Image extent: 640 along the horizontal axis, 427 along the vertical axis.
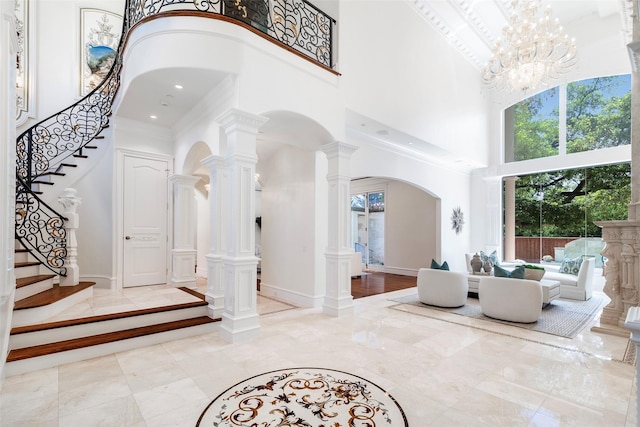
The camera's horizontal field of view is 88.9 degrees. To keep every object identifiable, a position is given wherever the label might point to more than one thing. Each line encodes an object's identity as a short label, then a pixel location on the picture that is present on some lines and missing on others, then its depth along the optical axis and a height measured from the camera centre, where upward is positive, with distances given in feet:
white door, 19.60 -0.21
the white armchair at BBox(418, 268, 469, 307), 18.10 -3.93
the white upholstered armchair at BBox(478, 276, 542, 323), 15.20 -3.87
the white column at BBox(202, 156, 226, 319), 14.87 -1.05
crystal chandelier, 18.33 +9.84
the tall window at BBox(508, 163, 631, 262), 25.69 +1.13
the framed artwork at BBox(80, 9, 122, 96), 22.81 +12.32
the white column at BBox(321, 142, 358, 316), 17.03 -0.85
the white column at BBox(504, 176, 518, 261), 32.24 -0.09
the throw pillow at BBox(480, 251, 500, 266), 24.57 -3.09
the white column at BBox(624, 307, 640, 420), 3.72 -1.27
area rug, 14.74 -5.05
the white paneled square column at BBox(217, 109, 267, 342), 13.12 -0.47
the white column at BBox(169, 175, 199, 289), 20.17 -0.91
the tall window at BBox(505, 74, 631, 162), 25.99 +8.61
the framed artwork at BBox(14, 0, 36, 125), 20.68 +10.16
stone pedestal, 14.16 -2.32
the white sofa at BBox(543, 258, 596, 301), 20.71 -4.17
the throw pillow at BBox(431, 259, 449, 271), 19.09 -2.87
